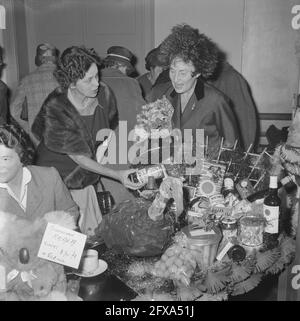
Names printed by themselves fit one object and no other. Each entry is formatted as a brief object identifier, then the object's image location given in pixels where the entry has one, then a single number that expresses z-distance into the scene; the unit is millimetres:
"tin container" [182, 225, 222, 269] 1033
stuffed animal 1009
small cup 1041
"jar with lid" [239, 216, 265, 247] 1067
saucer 1035
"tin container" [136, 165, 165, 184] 1138
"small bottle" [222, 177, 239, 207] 1137
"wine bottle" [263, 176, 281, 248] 1083
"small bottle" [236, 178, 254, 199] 1188
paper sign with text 963
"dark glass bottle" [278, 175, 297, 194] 1212
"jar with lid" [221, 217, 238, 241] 1100
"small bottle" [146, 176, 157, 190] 1128
